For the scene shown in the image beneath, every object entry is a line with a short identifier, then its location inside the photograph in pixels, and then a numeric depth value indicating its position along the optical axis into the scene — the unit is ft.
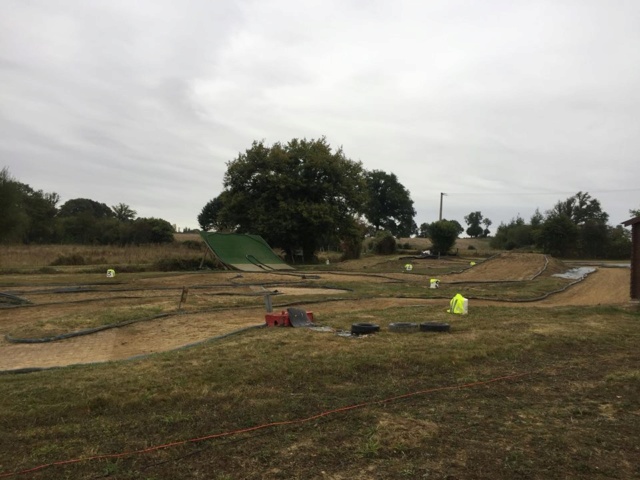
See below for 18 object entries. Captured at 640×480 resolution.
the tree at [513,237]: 192.44
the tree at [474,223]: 364.79
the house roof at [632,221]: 44.82
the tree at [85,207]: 278.87
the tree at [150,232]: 184.24
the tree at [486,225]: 366.39
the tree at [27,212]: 95.74
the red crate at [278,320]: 29.66
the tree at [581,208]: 238.27
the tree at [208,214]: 260.21
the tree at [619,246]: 152.76
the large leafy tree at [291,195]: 115.14
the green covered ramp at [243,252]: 88.22
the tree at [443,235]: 146.10
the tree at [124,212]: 278.46
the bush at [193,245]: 130.92
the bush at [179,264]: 89.81
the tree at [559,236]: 150.41
